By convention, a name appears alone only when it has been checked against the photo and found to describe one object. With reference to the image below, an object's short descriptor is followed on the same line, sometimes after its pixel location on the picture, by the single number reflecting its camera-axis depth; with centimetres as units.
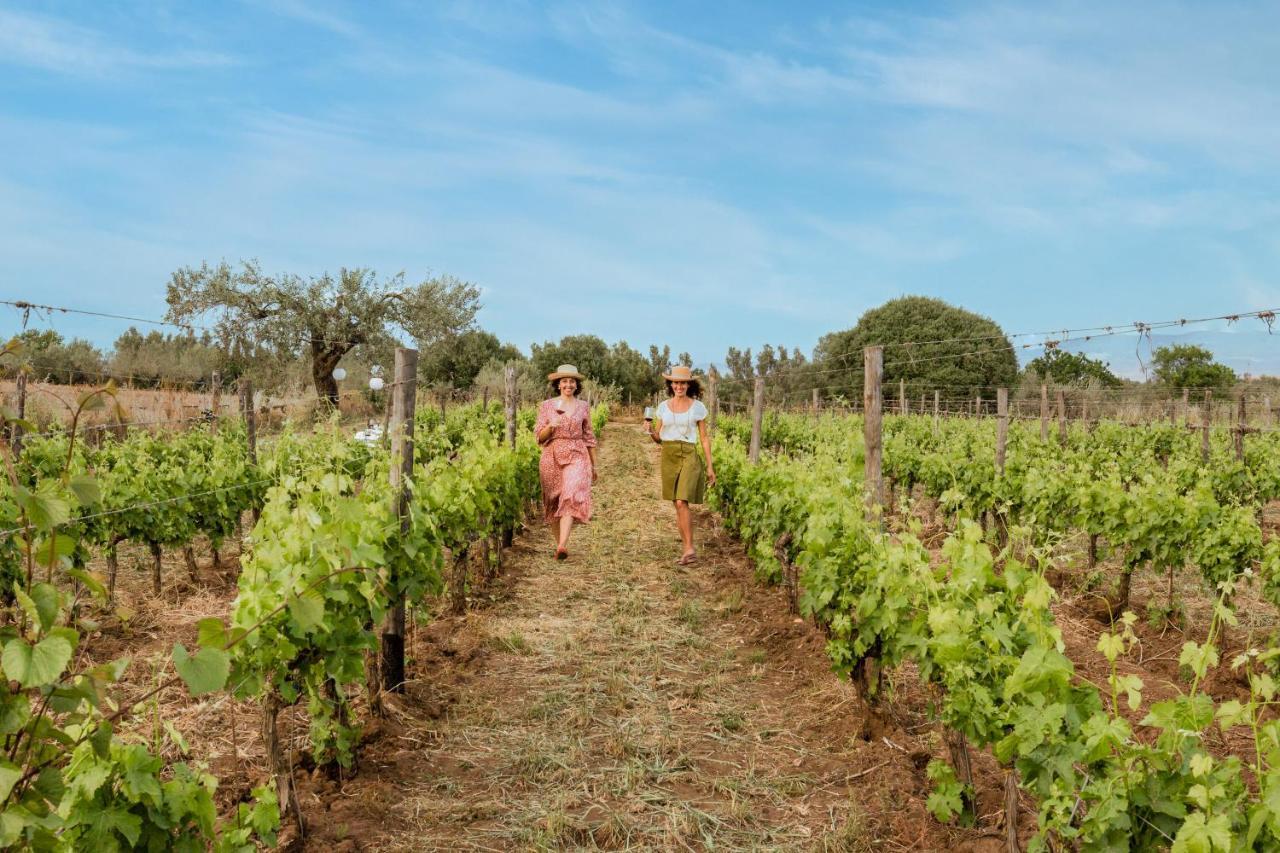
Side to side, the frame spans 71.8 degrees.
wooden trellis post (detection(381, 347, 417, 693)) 475
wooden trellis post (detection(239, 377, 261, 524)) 902
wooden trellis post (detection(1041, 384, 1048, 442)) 1386
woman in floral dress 770
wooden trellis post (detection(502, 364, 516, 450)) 1105
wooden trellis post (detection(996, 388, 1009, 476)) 962
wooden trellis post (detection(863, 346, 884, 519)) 579
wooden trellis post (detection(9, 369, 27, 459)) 772
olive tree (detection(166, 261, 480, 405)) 2802
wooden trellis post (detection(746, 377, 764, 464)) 1090
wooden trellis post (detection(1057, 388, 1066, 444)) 1470
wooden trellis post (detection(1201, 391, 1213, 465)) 1206
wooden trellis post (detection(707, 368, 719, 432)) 1587
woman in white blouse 807
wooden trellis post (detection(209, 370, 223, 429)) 1261
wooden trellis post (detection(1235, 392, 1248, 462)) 1049
